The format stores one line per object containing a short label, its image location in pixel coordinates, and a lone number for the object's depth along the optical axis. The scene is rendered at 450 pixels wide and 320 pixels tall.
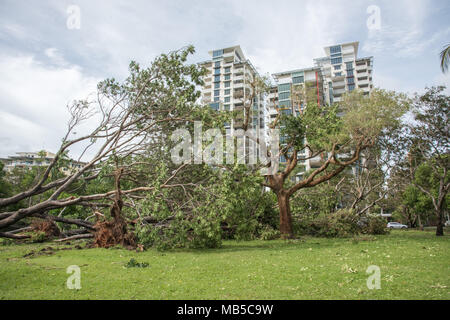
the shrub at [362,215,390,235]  21.23
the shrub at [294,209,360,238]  18.77
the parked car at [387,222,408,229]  44.88
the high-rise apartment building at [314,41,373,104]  84.19
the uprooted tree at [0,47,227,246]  13.38
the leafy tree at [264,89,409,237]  15.96
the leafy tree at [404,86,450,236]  19.33
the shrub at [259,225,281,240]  16.94
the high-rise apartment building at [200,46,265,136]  78.69
